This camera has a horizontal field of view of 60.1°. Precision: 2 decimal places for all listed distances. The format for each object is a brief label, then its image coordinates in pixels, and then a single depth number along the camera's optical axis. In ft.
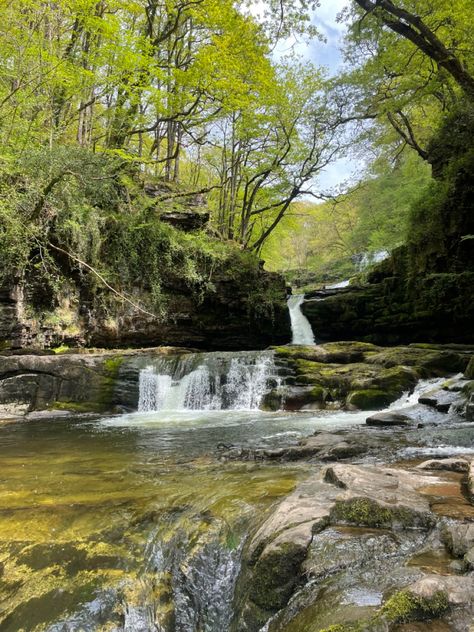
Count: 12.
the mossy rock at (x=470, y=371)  29.81
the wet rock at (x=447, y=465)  12.91
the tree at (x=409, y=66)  29.22
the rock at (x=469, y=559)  6.85
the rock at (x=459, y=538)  7.49
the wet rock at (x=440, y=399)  26.37
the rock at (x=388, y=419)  24.44
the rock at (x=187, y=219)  51.96
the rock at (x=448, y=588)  6.00
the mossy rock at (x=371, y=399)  31.22
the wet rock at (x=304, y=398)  33.45
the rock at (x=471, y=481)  10.42
